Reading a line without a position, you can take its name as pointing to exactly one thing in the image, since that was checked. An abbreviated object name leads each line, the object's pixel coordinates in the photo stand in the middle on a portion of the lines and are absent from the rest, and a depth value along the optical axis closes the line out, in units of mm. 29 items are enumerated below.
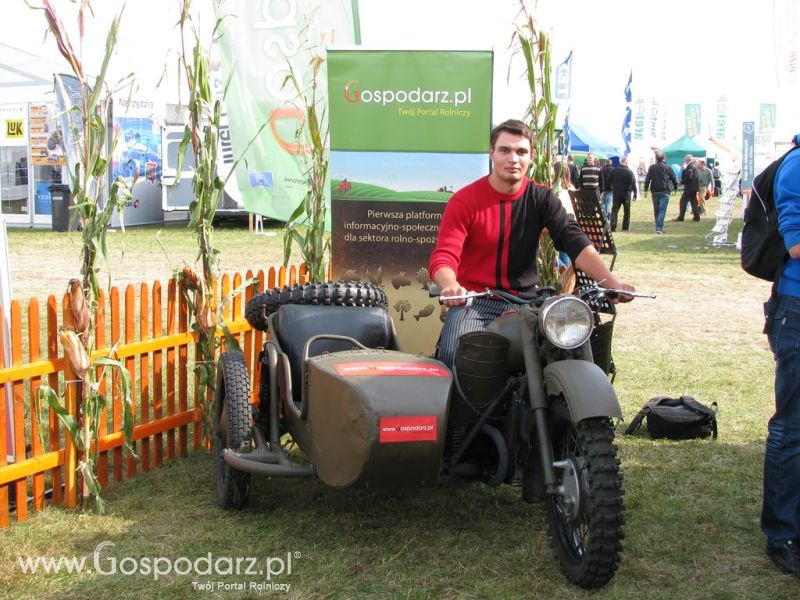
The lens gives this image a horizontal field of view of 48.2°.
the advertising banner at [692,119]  54562
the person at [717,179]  42962
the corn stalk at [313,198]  6109
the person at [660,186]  23391
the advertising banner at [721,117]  56719
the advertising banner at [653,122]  58281
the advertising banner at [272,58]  7047
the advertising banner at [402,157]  5941
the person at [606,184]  23875
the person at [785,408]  3633
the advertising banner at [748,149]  19409
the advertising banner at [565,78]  30981
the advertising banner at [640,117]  58062
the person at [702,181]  27980
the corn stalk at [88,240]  4180
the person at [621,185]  23391
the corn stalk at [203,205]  5000
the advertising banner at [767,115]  23347
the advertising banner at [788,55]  8953
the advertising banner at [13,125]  20781
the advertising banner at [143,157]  20000
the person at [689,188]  26047
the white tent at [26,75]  18359
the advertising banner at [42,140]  20594
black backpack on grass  5691
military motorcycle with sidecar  3359
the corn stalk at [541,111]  5602
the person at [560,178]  5855
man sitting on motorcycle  4211
